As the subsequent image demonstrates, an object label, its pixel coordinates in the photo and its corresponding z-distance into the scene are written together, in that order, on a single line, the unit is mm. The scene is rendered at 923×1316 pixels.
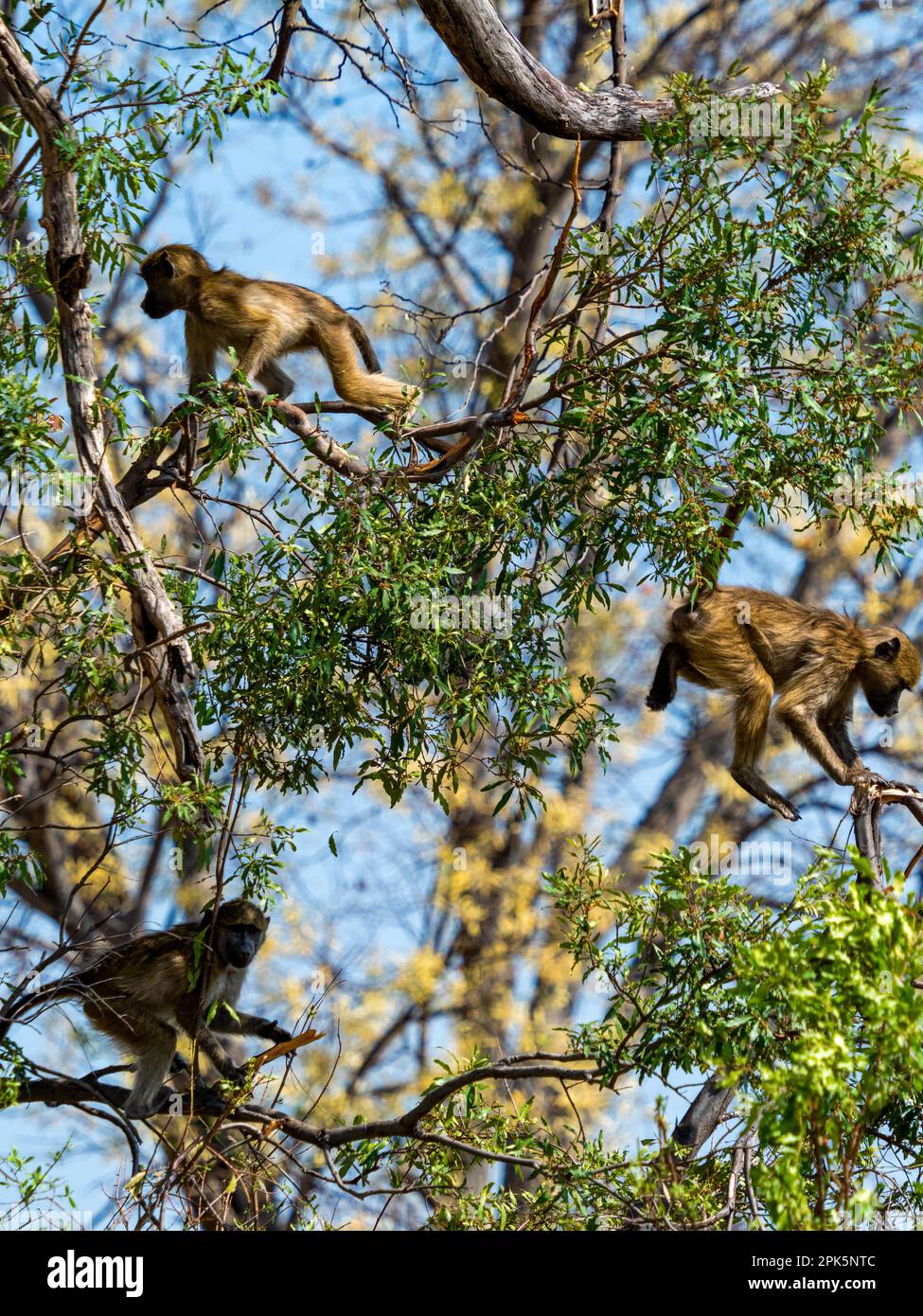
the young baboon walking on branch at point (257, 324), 14570
